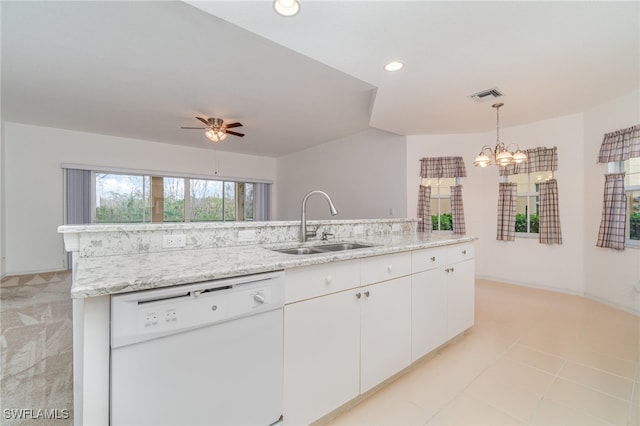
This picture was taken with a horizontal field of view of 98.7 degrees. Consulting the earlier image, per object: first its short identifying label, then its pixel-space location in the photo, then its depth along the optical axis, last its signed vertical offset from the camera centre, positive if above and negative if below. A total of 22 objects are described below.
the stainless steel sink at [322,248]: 1.89 -0.25
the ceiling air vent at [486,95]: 2.91 +1.29
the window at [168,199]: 5.52 +0.35
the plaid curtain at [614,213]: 3.19 -0.01
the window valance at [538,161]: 3.91 +0.75
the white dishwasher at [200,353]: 0.92 -0.53
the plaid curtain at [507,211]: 4.30 +0.03
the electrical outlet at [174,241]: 1.58 -0.15
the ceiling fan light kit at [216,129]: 4.24 +1.33
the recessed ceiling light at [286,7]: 1.62 +1.25
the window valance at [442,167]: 4.65 +0.78
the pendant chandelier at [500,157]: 3.11 +0.63
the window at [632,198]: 3.19 +0.17
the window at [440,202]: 4.93 +0.20
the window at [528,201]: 4.20 +0.18
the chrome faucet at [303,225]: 2.03 -0.08
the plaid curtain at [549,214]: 3.90 -0.02
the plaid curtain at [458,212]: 4.64 +0.02
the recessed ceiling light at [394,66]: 2.33 +1.27
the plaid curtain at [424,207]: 4.72 +0.11
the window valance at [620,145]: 3.06 +0.78
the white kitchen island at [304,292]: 0.91 -0.41
